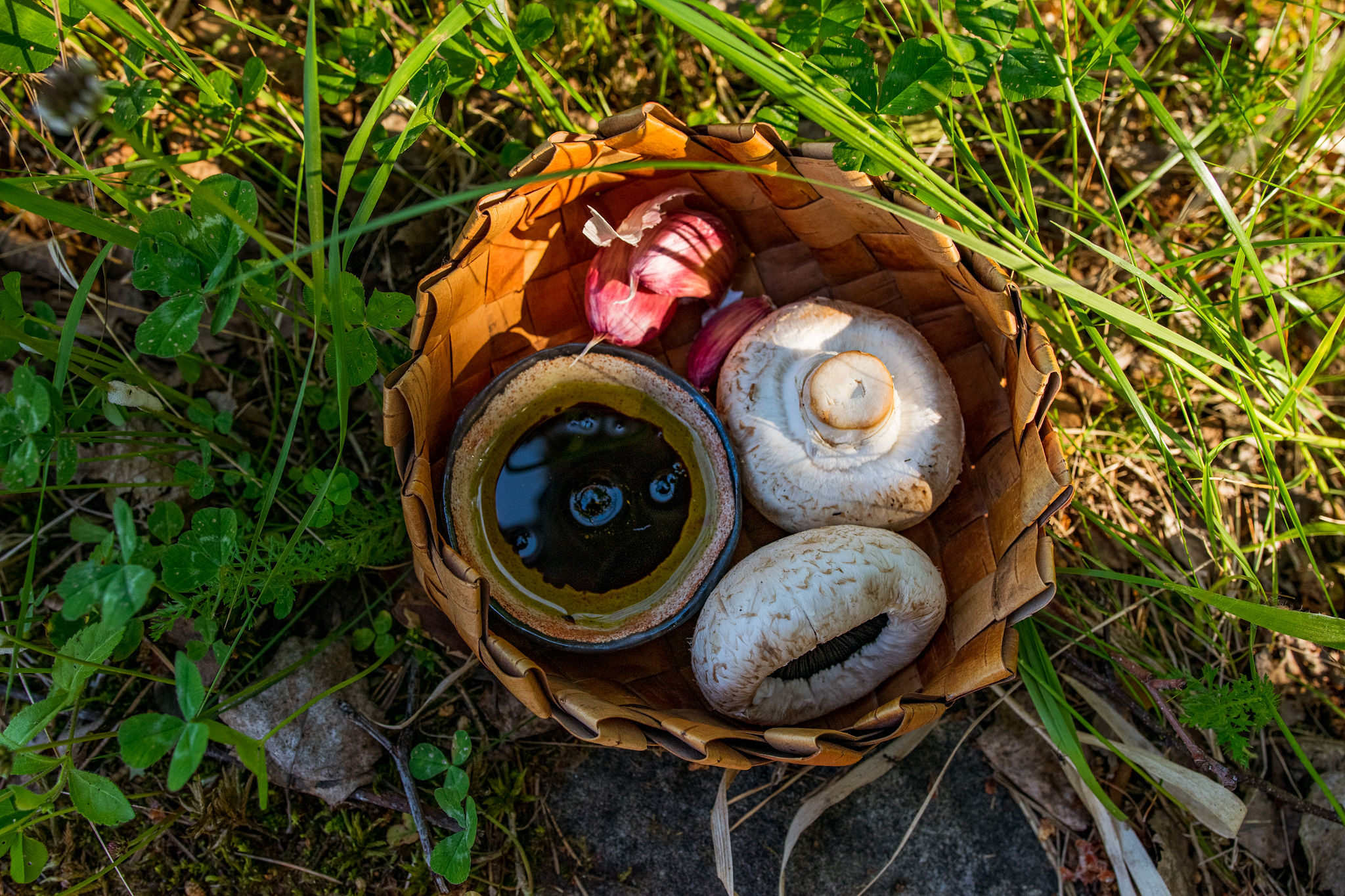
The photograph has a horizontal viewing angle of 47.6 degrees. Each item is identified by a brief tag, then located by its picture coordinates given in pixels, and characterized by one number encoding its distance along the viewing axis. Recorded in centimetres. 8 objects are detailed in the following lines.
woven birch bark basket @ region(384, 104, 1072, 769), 33
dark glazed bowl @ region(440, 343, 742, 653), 36
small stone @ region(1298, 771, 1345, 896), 37
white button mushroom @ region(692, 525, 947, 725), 34
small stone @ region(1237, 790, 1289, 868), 37
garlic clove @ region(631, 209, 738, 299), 37
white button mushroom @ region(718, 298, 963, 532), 36
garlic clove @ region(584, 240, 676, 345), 37
